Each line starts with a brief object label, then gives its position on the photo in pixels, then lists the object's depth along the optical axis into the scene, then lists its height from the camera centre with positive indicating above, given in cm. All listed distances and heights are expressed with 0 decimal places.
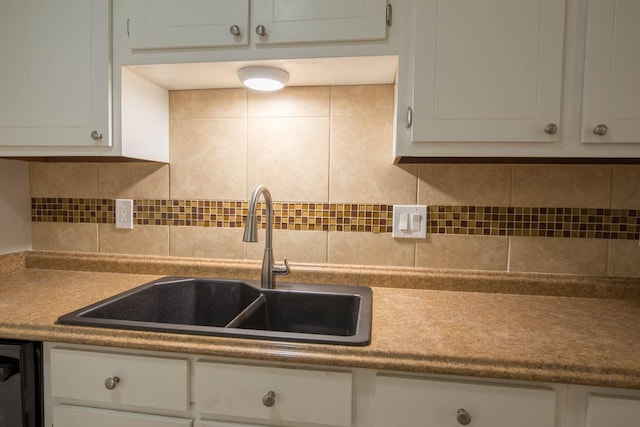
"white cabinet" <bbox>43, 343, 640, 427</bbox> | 73 -44
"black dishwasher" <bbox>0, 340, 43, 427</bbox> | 85 -47
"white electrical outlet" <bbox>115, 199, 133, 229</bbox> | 142 -8
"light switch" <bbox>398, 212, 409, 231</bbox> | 127 -8
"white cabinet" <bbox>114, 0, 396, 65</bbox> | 97 +48
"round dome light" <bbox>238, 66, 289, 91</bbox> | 109 +38
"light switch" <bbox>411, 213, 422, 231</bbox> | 126 -7
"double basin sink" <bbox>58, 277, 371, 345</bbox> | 107 -36
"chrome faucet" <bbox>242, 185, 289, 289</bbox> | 119 -23
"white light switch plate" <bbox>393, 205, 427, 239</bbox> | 126 -8
